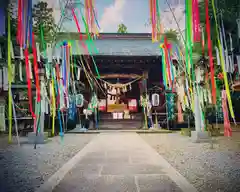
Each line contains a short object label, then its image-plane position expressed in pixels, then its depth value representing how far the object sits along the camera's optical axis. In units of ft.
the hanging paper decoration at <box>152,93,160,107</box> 43.88
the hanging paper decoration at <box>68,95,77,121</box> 39.54
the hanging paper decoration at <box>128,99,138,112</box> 52.83
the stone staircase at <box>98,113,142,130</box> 42.01
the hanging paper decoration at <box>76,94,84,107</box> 40.42
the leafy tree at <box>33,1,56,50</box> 35.78
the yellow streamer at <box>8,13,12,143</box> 13.60
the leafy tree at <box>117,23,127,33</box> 59.69
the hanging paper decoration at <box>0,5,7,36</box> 15.84
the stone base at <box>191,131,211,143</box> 22.65
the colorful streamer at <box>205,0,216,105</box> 13.82
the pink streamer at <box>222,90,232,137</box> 20.11
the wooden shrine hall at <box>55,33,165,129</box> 42.60
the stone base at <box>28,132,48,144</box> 23.15
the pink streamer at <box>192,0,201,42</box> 15.42
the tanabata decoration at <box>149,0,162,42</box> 15.62
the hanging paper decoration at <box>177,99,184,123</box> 37.25
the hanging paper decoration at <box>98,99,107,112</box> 52.39
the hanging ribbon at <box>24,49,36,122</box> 14.47
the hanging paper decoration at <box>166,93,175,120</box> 40.33
